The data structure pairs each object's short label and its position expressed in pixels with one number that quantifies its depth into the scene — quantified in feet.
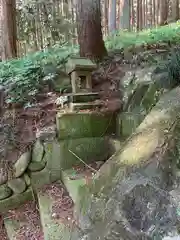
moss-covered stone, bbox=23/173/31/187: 7.04
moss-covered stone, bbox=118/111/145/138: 6.34
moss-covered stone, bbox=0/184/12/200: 6.96
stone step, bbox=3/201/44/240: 5.90
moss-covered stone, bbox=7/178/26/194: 6.98
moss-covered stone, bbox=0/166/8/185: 7.04
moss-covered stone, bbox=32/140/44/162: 7.05
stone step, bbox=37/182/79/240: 4.92
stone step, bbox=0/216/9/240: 6.53
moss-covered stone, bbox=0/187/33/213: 6.96
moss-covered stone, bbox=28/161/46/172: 7.01
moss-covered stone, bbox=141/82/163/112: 6.13
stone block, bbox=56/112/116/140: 6.82
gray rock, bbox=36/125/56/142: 7.01
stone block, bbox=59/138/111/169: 6.94
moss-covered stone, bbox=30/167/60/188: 7.00
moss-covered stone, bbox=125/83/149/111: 6.74
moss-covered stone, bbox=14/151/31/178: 7.02
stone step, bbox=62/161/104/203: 5.87
